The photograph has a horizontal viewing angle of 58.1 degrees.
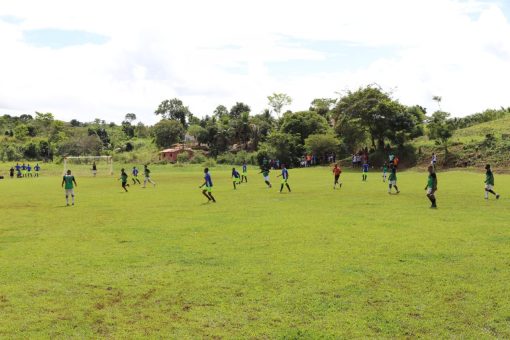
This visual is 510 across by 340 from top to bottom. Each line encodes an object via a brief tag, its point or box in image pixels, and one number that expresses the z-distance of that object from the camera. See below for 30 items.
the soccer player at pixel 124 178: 34.06
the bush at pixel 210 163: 81.97
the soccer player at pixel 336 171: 32.34
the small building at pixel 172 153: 96.19
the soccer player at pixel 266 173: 33.79
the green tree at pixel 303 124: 74.12
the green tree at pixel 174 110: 131.00
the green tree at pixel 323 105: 98.38
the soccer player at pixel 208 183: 25.71
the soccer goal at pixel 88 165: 71.81
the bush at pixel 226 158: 87.81
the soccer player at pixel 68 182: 26.07
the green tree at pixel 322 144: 66.19
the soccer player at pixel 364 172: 40.31
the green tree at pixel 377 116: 57.84
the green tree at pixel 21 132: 122.00
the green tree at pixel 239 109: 114.50
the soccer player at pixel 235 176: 34.94
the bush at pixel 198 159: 88.19
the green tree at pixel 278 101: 104.88
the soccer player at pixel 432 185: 20.67
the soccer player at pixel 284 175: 30.30
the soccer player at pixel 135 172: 42.75
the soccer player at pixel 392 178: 27.86
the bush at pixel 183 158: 90.56
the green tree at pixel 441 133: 53.22
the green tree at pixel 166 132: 107.12
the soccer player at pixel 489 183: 23.69
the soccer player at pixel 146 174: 37.74
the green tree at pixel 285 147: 72.12
